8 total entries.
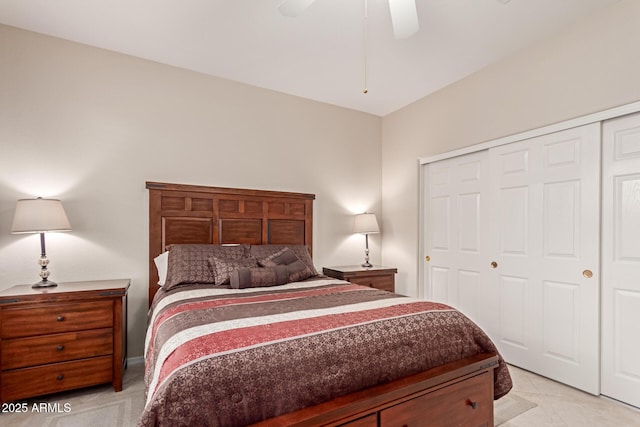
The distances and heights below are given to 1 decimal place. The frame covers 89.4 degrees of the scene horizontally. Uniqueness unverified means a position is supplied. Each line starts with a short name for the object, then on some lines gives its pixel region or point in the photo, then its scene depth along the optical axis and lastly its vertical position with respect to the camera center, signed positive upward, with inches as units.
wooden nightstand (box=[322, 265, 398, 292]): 140.3 -27.4
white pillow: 107.7 -18.3
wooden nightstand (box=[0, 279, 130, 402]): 84.2 -35.3
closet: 89.2 -11.5
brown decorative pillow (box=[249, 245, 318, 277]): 117.3 -14.8
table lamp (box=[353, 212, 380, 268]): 154.2 -5.5
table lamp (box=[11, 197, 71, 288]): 89.7 -2.5
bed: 46.4 -24.1
